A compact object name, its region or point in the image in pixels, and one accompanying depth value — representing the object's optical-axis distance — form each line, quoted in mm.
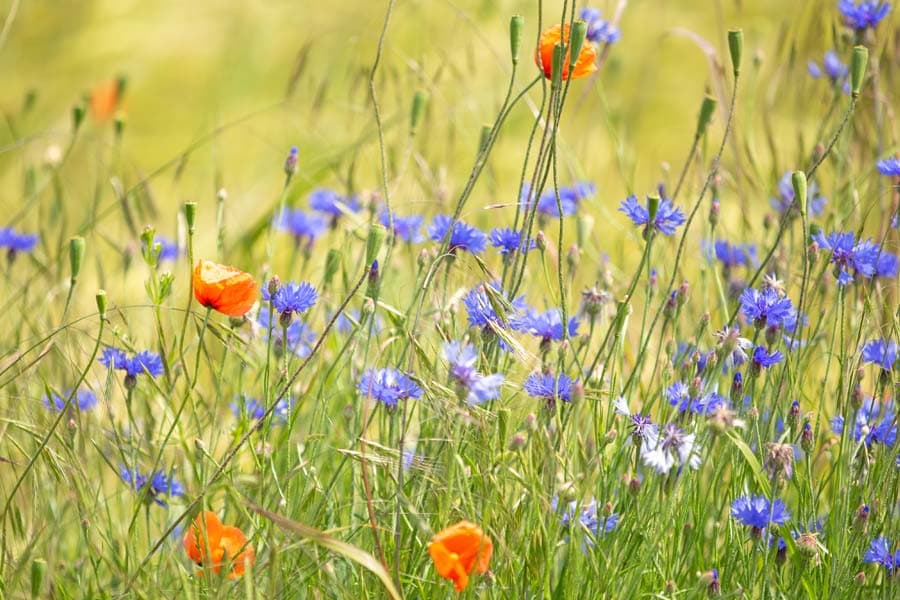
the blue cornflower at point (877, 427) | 3544
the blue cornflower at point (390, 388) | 3517
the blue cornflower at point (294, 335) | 3657
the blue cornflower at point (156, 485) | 3603
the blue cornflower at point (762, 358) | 3541
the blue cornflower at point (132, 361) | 3588
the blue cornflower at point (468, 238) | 3591
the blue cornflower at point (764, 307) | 3523
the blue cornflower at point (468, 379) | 3406
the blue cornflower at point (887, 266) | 3705
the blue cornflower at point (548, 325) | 3581
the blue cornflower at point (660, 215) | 3576
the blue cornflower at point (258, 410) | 3674
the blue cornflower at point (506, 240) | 3589
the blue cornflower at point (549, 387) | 3492
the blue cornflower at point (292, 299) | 3519
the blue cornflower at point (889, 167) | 3594
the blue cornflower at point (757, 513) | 3486
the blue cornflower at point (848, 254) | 3578
